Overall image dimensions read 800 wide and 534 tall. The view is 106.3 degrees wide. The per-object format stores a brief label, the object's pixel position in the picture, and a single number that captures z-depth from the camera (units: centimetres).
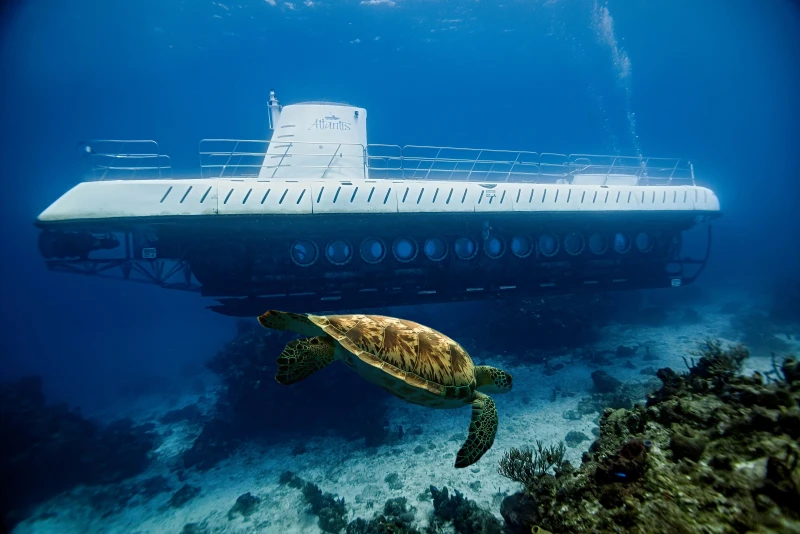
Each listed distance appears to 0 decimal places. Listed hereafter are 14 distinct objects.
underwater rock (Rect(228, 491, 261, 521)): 600
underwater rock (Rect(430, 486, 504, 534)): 401
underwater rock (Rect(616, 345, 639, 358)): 1049
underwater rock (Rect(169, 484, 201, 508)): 685
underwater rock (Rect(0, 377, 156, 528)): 831
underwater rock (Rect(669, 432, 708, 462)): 210
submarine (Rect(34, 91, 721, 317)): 674
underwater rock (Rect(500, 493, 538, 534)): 290
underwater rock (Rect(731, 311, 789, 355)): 1140
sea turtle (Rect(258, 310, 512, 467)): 299
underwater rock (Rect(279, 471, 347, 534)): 528
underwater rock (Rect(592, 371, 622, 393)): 798
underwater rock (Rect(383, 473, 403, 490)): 583
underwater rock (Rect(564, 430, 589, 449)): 626
